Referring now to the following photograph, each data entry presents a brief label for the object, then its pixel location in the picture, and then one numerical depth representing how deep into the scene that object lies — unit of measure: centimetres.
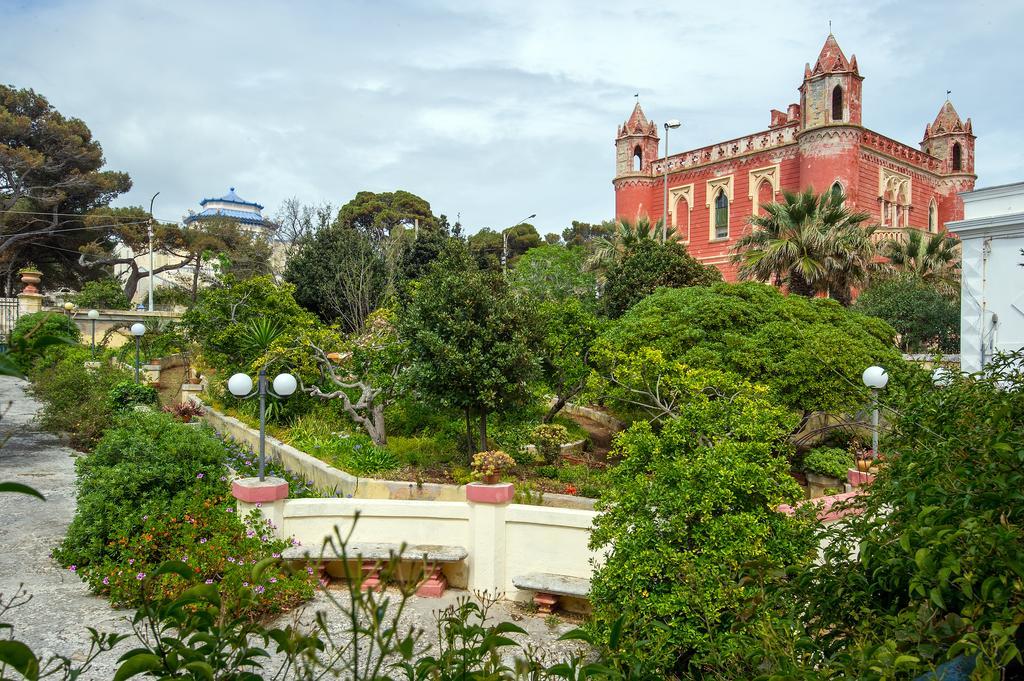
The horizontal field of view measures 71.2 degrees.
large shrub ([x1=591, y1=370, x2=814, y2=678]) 532
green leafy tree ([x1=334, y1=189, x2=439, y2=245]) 4734
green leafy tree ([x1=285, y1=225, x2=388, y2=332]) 2652
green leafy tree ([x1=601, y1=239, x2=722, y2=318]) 1948
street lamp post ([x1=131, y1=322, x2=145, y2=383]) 1723
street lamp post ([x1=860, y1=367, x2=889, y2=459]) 805
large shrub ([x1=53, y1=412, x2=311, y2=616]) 729
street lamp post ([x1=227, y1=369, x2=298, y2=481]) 874
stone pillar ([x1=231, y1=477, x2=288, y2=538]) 817
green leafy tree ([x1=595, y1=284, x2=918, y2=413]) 1267
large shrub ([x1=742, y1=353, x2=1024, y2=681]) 204
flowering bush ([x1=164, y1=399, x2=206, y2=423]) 1689
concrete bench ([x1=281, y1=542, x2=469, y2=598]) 796
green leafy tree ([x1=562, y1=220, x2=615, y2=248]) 5831
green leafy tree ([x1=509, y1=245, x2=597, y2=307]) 2362
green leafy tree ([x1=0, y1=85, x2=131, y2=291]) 3378
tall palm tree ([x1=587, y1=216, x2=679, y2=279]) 2322
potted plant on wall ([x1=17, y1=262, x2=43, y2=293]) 2770
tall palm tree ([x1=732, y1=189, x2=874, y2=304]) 1897
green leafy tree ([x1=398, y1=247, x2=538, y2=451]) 1110
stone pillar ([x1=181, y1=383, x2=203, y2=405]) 1961
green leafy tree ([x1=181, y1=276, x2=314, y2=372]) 1809
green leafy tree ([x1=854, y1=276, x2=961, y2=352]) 2027
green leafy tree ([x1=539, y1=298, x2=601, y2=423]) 1402
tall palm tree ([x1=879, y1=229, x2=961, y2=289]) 2336
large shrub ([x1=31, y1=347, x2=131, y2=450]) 1519
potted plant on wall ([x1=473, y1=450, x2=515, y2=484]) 855
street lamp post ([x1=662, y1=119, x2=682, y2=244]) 2642
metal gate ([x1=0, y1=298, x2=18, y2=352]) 2778
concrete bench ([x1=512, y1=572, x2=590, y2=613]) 765
